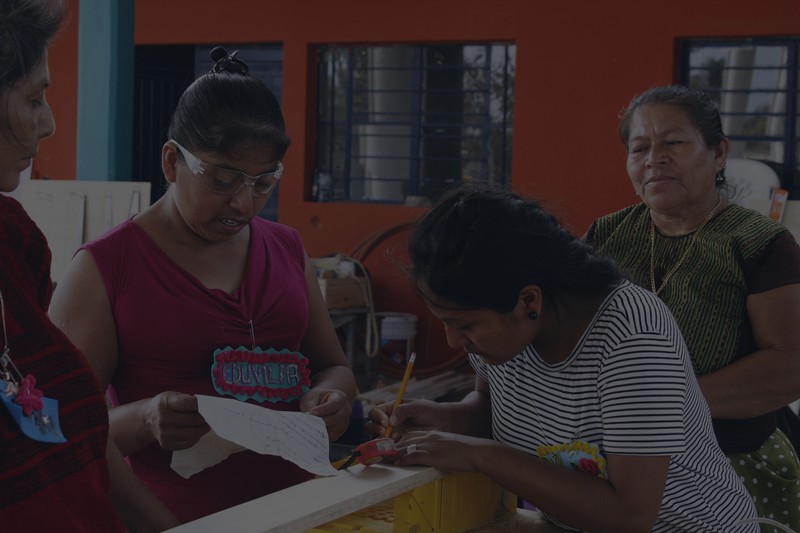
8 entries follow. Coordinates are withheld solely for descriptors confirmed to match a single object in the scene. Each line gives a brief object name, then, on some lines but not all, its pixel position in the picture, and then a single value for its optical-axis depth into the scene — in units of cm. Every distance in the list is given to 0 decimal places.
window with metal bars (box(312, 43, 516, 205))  819
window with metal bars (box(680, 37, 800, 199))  722
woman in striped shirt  176
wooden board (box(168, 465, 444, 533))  150
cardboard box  734
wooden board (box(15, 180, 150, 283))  538
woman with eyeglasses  204
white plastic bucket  796
